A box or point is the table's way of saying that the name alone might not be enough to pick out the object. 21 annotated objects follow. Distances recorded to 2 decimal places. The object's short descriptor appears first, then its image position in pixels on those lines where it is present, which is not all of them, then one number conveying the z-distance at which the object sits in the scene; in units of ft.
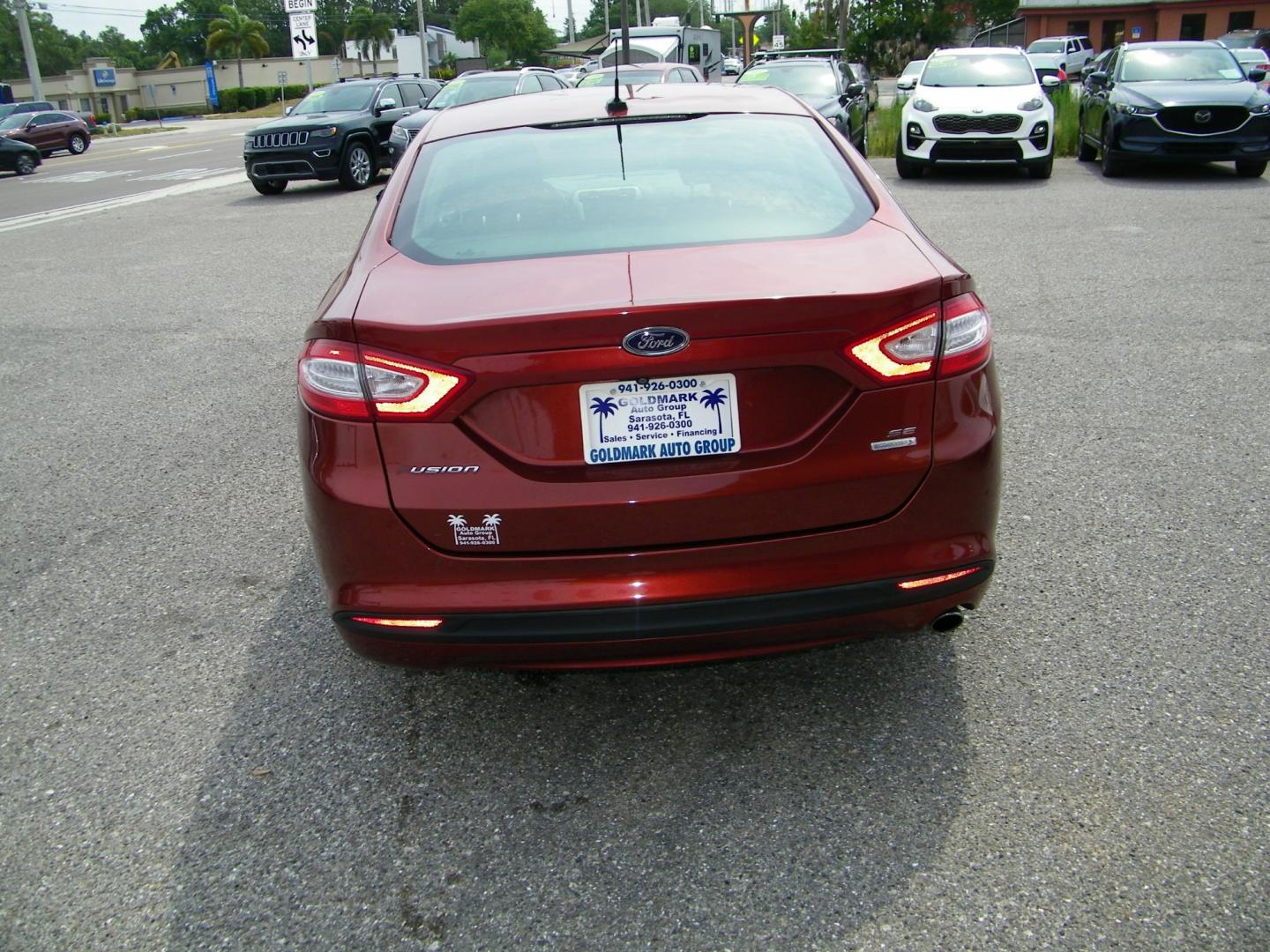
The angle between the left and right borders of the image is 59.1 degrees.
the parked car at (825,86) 52.37
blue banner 267.45
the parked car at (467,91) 54.29
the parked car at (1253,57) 94.47
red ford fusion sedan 8.21
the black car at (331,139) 54.90
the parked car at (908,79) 50.24
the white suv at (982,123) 45.27
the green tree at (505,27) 376.68
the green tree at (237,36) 334.89
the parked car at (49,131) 104.94
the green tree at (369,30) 382.22
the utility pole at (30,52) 148.77
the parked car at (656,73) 60.16
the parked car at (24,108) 120.37
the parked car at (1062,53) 141.80
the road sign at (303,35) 107.24
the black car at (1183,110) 42.78
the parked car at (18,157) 87.10
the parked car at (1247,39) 130.72
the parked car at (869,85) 71.24
